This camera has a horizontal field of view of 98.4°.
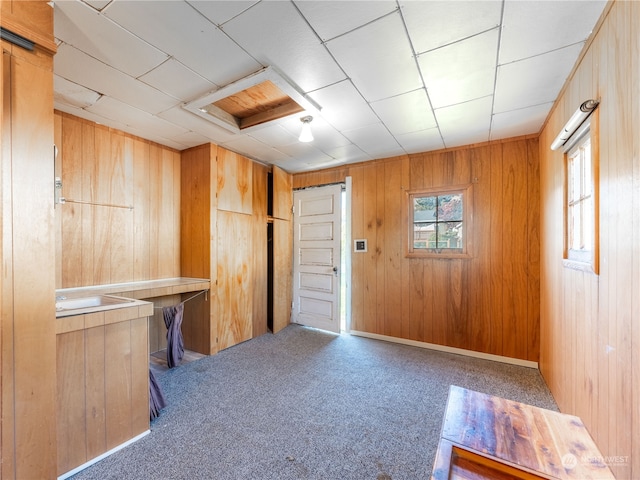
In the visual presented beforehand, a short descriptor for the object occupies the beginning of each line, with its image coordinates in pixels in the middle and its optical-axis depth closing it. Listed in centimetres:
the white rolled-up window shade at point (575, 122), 153
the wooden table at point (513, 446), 90
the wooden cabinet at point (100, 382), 152
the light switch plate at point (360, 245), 397
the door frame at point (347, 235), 408
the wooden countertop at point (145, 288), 249
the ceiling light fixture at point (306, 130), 260
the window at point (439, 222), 331
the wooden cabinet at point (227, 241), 328
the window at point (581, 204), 157
